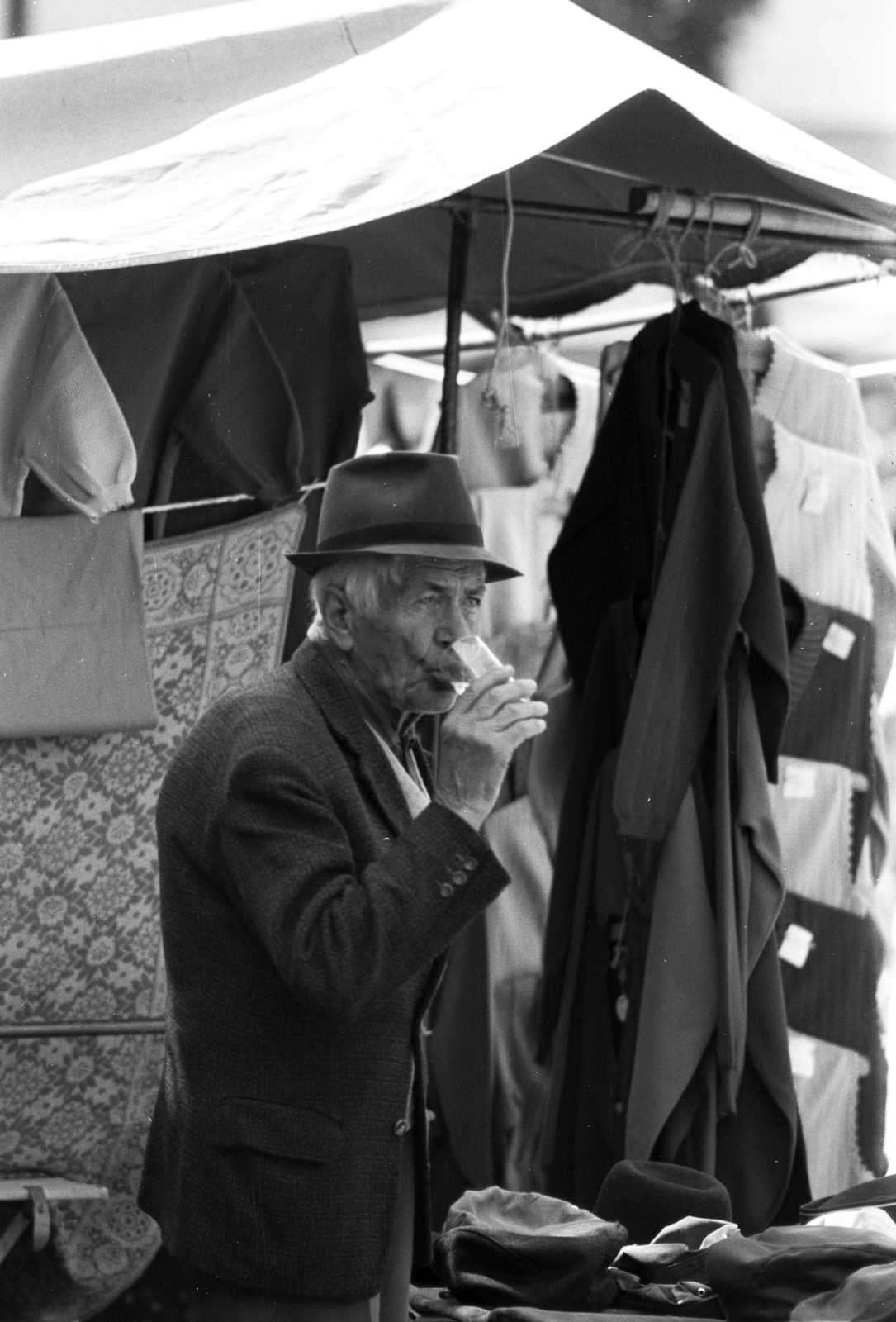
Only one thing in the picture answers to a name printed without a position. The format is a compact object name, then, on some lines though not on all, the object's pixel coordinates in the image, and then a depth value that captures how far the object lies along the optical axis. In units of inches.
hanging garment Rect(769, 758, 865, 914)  322.7
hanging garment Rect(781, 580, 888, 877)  318.0
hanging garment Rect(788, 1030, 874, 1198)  311.4
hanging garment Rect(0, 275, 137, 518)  285.0
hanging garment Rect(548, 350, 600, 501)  347.9
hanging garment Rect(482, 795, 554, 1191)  322.7
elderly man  182.5
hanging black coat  279.1
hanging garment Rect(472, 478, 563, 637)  340.5
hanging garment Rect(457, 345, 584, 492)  342.0
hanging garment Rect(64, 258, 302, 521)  301.1
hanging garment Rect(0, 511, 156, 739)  297.7
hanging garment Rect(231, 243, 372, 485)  311.3
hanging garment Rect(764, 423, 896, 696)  324.5
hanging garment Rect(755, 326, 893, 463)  331.0
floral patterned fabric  294.7
